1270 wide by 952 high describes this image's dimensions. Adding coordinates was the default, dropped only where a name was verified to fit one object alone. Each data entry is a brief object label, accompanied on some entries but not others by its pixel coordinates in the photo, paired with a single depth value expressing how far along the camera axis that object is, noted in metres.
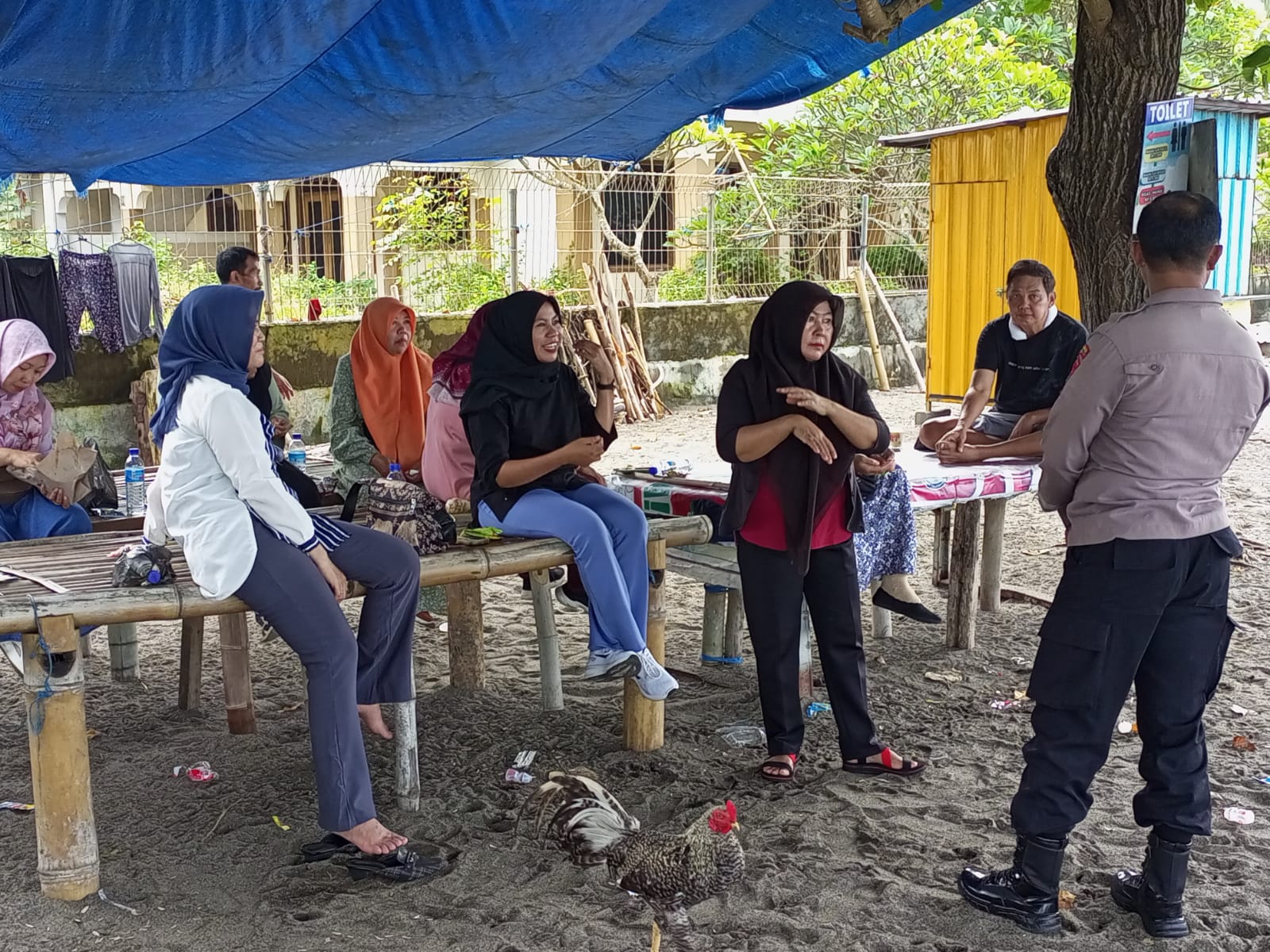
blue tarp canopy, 3.96
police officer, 3.11
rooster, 3.21
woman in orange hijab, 5.91
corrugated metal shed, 10.98
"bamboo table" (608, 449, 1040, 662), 5.49
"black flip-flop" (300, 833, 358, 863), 3.84
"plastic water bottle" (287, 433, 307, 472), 6.62
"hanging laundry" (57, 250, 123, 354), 9.70
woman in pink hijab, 4.81
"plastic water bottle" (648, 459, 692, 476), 6.01
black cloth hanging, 9.09
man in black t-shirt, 6.07
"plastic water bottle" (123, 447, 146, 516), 5.48
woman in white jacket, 3.50
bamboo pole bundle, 13.52
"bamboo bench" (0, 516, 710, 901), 3.51
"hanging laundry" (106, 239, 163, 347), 10.03
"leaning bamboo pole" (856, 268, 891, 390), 16.20
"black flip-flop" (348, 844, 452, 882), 3.73
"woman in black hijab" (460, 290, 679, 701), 4.45
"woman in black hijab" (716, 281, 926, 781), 4.19
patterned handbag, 4.31
